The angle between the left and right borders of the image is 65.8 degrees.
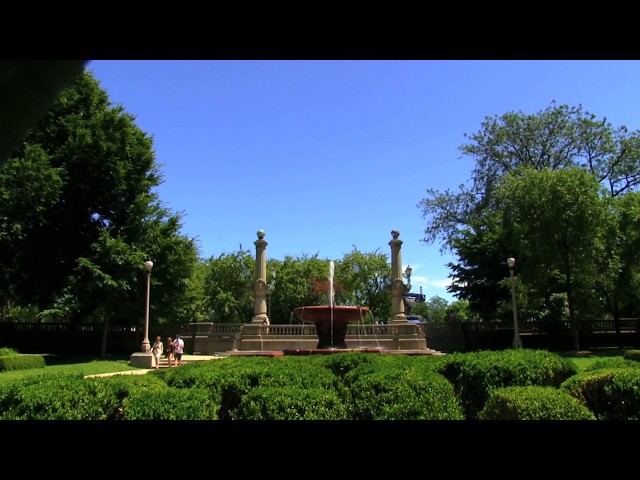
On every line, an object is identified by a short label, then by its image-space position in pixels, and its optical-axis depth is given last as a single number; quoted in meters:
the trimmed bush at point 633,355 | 20.16
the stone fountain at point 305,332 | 28.33
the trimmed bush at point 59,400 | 4.55
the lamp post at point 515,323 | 24.97
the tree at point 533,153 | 39.91
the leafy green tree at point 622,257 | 28.83
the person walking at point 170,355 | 23.25
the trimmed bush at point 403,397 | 4.91
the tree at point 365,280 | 54.81
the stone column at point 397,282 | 30.44
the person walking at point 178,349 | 23.71
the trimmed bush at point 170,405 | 4.37
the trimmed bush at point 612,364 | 6.89
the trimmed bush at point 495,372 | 6.62
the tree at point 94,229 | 28.95
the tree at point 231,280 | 54.07
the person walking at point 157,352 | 24.50
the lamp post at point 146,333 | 24.78
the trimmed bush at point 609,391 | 5.35
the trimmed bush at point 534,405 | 4.53
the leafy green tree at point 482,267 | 37.69
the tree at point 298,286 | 53.50
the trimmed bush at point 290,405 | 4.65
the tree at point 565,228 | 28.00
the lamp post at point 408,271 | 34.01
